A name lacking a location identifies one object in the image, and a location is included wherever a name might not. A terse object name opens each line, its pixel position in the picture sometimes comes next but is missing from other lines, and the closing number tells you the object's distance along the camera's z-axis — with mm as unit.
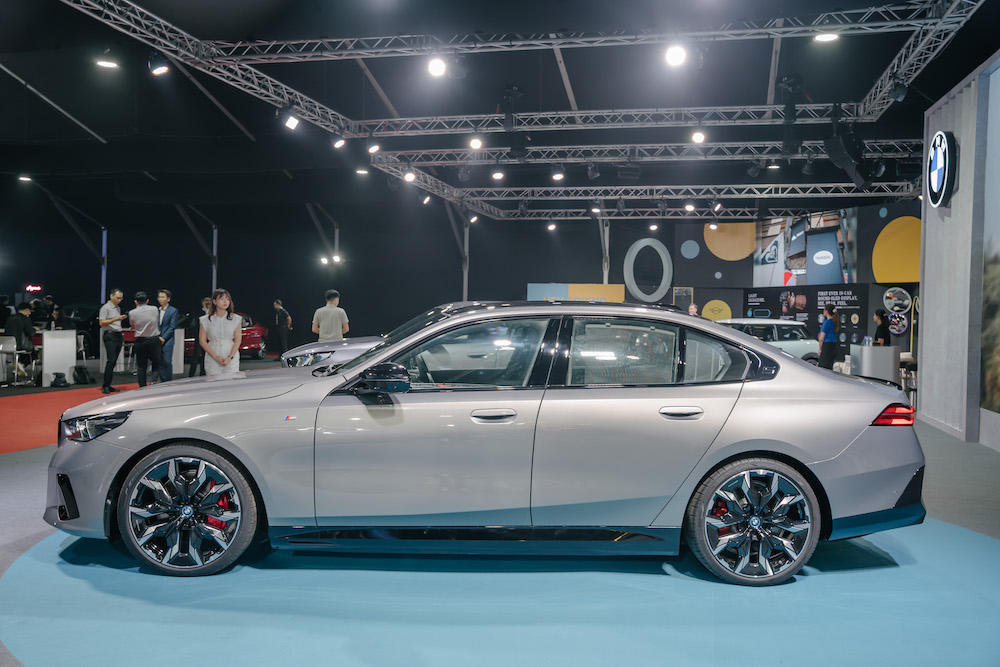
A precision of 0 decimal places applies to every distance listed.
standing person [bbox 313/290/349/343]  9500
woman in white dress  6809
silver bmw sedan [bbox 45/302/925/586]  3211
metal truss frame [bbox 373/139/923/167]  13781
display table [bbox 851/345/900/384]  10039
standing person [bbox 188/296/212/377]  11977
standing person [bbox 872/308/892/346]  11812
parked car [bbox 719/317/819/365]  14016
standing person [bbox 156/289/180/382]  9734
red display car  18741
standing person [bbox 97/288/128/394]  10664
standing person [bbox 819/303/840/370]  12211
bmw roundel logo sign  7590
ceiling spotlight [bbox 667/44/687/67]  8672
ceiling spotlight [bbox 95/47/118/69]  14242
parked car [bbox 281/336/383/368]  7528
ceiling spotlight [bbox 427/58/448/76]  9266
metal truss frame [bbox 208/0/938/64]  8148
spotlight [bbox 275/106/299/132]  11562
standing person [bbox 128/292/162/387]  9562
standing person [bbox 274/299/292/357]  18219
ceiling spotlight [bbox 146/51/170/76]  10266
